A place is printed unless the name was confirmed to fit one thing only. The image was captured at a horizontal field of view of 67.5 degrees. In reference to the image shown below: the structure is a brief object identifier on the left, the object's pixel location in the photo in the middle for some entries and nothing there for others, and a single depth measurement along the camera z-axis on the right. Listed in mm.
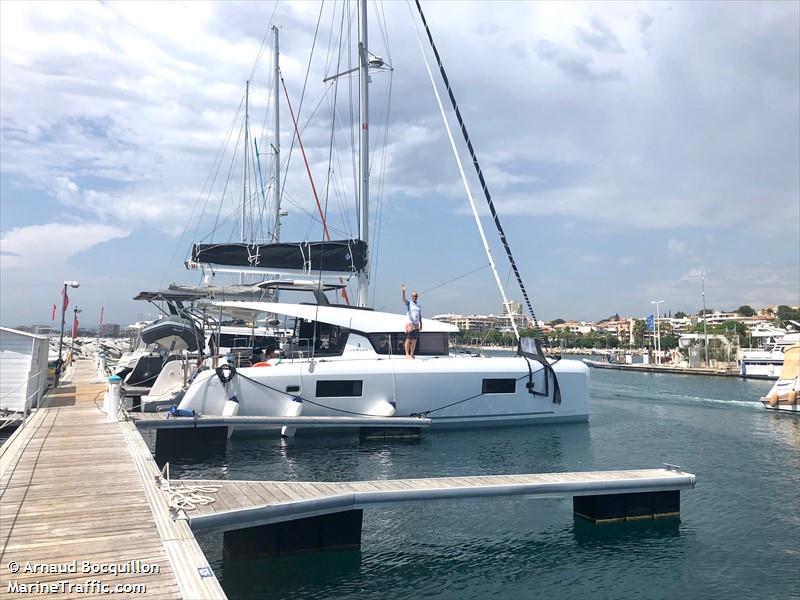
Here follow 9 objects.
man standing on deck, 16266
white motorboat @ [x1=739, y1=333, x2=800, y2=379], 51000
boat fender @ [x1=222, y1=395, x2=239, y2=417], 14434
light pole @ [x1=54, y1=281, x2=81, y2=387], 22716
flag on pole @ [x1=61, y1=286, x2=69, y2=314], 26195
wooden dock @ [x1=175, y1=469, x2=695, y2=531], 6988
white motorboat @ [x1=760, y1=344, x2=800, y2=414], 27156
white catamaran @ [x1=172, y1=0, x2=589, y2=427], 14977
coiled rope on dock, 6629
